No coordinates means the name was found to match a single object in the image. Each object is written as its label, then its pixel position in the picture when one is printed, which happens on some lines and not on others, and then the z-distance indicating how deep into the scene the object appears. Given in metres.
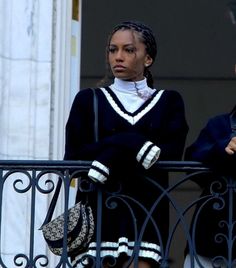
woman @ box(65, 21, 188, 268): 12.12
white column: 13.55
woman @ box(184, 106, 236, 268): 12.09
